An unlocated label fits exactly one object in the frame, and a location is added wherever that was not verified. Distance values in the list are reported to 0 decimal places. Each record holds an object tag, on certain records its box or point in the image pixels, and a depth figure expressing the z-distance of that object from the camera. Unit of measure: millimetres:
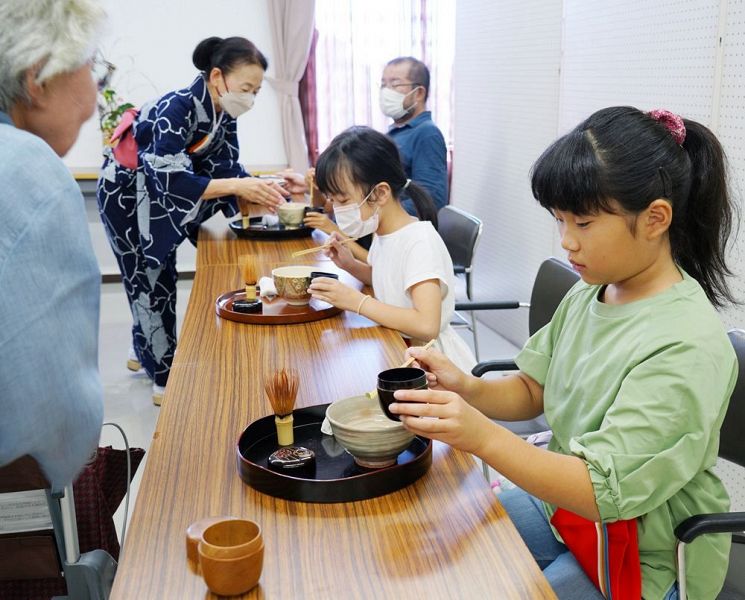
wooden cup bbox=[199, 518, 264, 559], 916
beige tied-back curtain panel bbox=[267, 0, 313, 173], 4961
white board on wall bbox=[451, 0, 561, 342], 3506
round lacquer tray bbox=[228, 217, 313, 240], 2865
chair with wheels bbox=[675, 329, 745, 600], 1348
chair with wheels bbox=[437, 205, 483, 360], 2922
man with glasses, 3477
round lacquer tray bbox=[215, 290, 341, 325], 1865
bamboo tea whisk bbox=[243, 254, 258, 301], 1966
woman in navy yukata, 2832
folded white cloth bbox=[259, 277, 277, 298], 2020
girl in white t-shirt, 1862
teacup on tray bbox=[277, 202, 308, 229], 2885
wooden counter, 895
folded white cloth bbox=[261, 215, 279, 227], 3023
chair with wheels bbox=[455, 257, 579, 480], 1892
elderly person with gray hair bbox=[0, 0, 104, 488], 830
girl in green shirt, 1054
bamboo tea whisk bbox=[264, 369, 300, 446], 1212
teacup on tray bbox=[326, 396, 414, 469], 1096
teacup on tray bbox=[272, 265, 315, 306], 1932
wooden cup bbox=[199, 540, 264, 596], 857
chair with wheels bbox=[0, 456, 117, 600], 1082
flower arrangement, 4738
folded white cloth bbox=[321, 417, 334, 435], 1273
